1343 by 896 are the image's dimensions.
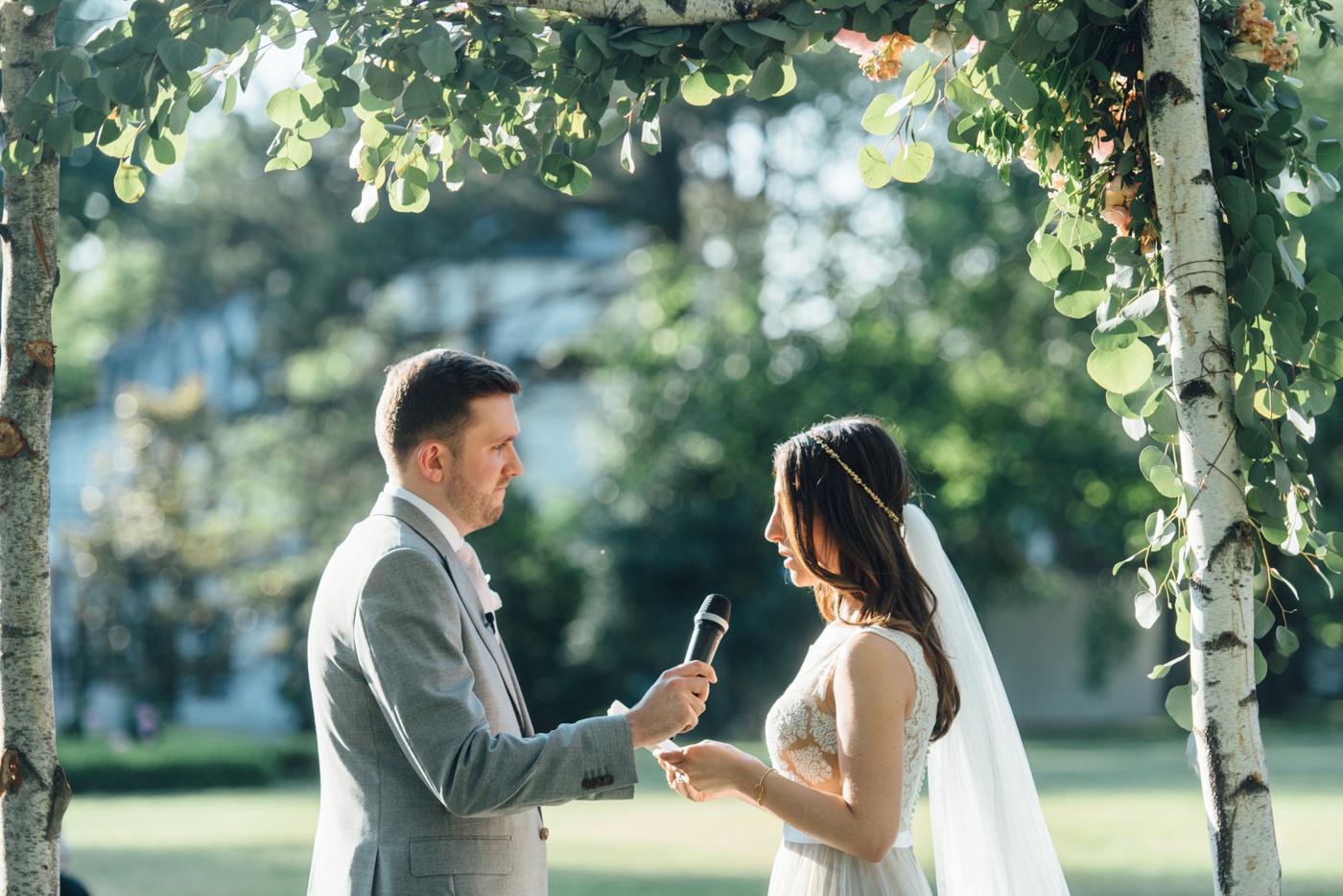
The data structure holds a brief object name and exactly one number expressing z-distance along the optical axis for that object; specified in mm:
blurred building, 23281
